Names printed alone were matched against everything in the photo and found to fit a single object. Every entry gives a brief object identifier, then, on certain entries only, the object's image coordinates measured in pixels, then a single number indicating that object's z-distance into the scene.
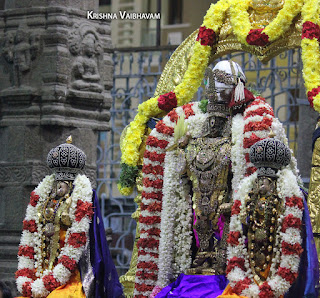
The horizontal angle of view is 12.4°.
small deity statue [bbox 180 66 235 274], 12.44
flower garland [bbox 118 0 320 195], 12.70
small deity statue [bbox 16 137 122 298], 11.87
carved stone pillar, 16.18
